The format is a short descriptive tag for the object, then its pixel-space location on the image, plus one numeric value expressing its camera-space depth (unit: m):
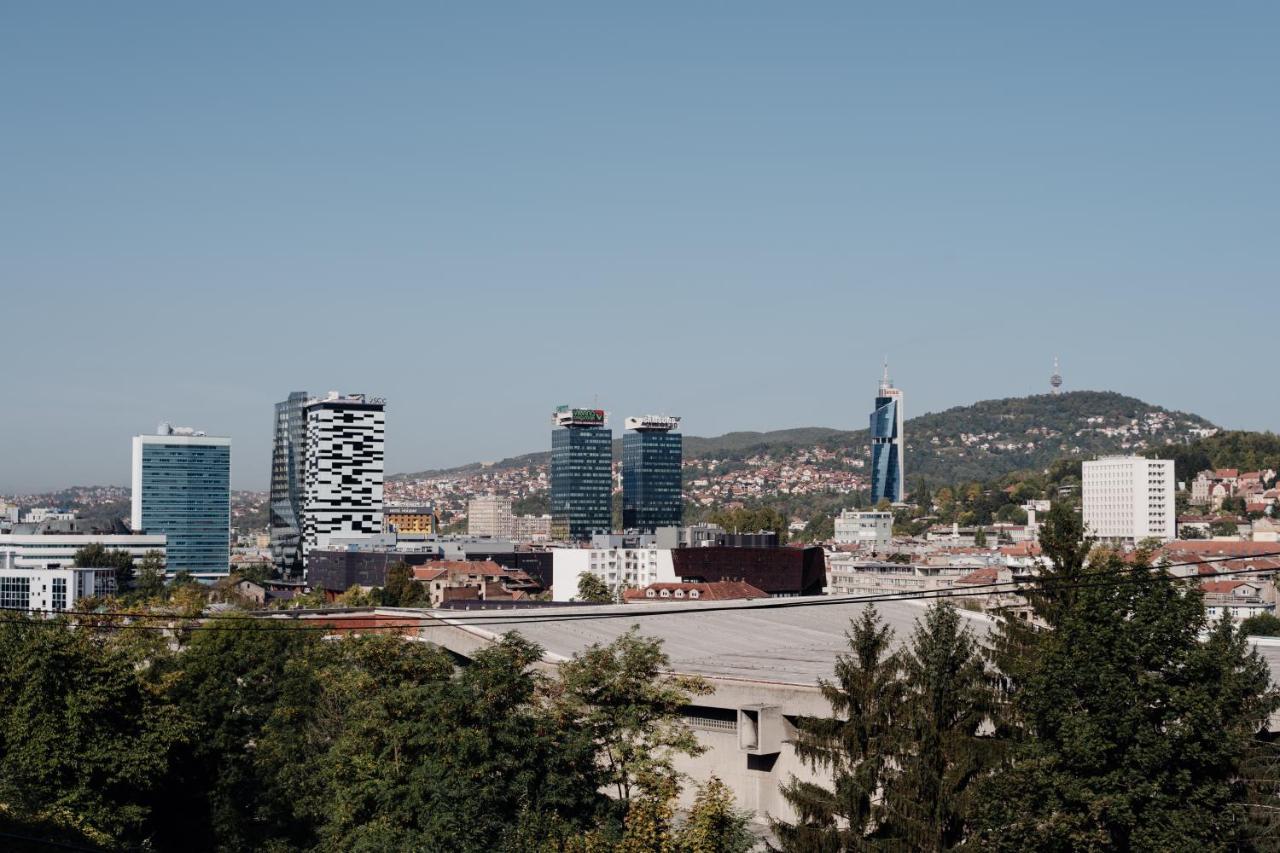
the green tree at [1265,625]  81.62
